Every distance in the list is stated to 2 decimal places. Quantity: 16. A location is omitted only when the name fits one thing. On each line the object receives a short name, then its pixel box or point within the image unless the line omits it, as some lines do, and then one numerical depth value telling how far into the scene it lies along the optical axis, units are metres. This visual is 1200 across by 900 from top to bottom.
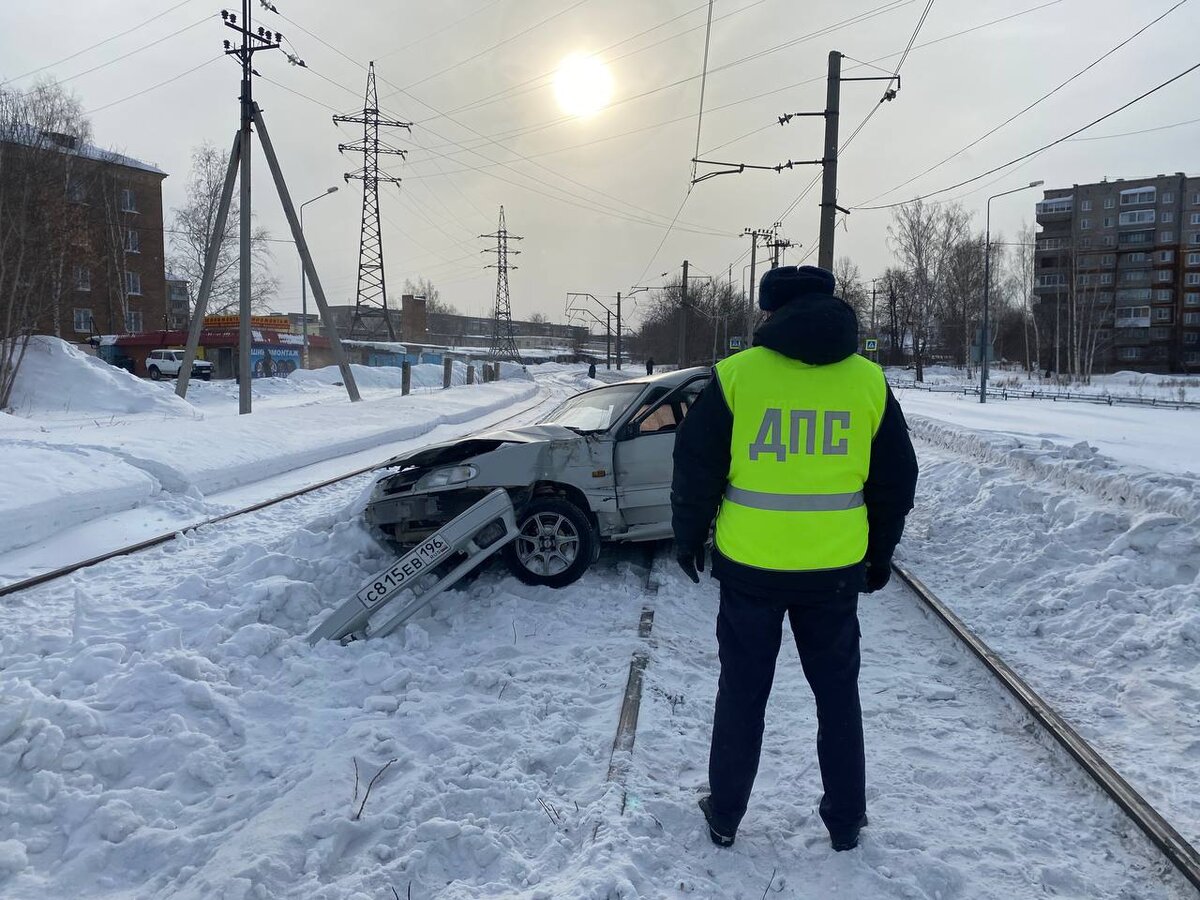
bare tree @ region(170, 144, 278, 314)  52.31
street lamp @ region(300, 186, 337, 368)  40.91
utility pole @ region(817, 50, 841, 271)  13.85
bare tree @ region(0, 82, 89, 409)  21.23
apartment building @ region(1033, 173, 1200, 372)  77.44
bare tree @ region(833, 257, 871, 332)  78.62
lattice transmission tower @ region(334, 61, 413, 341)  43.16
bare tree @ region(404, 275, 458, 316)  143.50
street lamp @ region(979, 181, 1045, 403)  28.15
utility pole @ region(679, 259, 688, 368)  46.22
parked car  42.47
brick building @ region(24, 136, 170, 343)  45.47
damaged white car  5.94
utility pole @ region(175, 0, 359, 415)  18.88
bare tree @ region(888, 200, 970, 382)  61.88
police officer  2.83
